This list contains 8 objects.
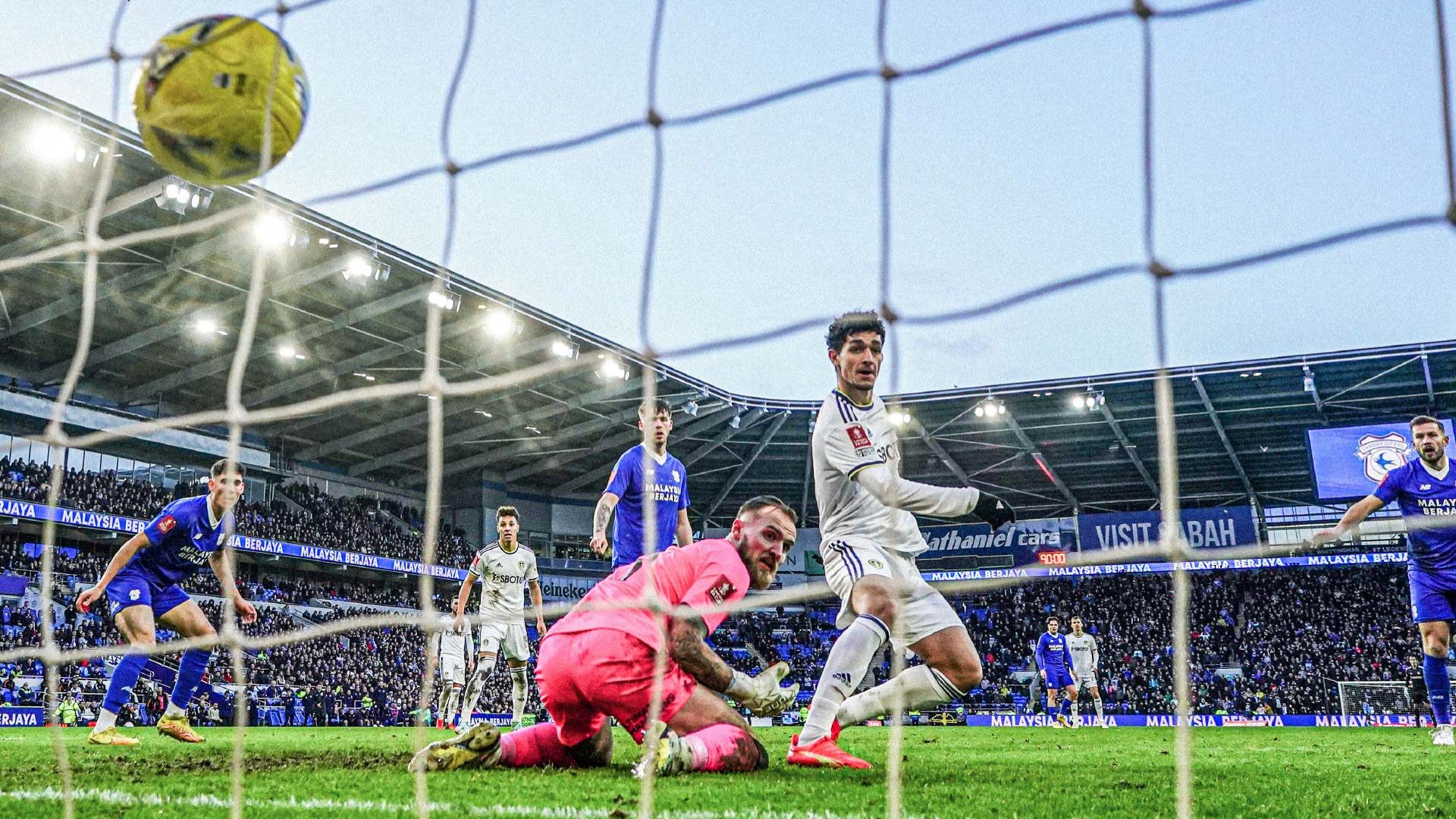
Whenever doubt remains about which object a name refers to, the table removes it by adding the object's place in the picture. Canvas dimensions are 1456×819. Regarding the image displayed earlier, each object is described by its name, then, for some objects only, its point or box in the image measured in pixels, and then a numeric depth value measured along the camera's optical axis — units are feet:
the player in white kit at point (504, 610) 31.83
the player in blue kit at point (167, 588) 21.56
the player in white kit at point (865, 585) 15.46
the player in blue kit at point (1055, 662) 51.37
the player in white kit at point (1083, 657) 51.47
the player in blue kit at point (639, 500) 24.31
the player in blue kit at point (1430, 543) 21.49
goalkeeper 13.78
